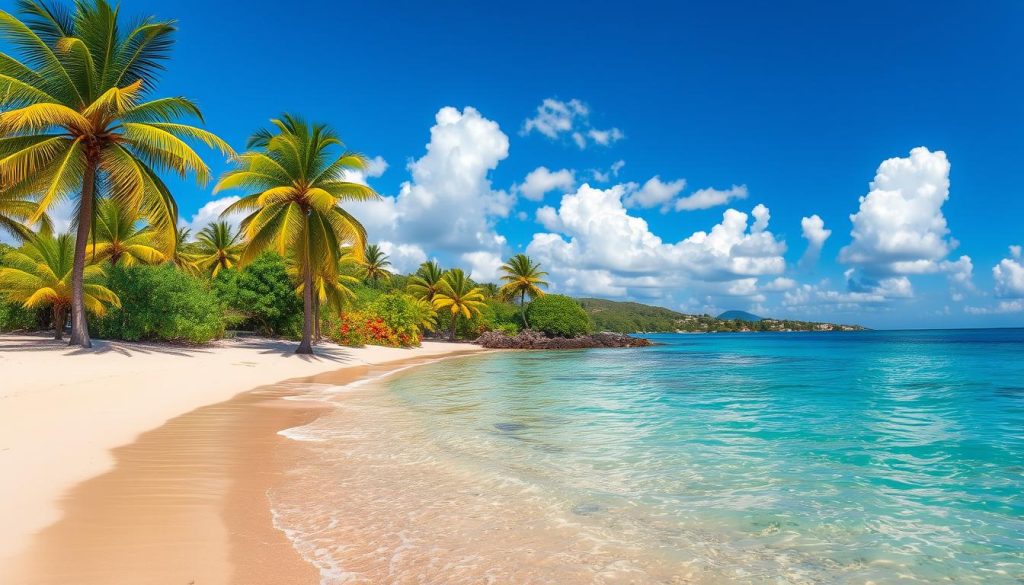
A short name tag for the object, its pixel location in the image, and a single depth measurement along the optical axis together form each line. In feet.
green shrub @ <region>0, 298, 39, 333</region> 78.02
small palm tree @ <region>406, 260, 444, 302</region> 190.49
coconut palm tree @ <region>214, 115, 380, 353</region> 78.18
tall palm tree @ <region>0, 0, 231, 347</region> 51.39
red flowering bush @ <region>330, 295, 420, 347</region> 123.13
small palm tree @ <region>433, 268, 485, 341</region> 179.93
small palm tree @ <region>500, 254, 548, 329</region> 202.39
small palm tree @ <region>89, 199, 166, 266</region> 80.18
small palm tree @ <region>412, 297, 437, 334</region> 148.68
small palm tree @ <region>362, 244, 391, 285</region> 200.23
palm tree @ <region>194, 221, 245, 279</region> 135.85
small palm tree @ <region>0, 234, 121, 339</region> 63.93
